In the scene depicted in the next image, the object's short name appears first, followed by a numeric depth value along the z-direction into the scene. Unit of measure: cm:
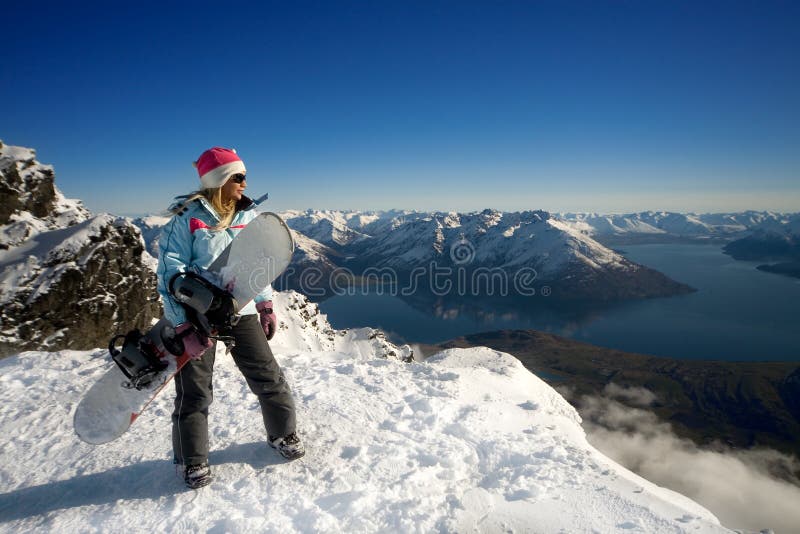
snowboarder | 349
